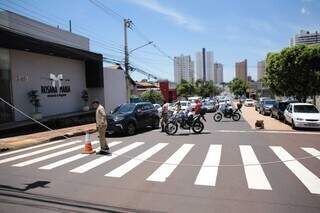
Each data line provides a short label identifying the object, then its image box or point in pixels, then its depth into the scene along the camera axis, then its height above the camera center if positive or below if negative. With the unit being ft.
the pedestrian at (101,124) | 43.29 -3.16
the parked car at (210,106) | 147.54 -4.73
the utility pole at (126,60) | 113.29 +10.83
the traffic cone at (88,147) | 43.09 -5.76
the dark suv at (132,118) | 62.75 -3.86
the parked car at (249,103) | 222.07 -5.84
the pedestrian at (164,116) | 68.75 -3.80
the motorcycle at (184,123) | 63.20 -4.86
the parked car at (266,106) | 118.62 -4.28
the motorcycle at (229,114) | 93.59 -5.20
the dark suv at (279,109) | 91.80 -4.30
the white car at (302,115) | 68.44 -4.49
